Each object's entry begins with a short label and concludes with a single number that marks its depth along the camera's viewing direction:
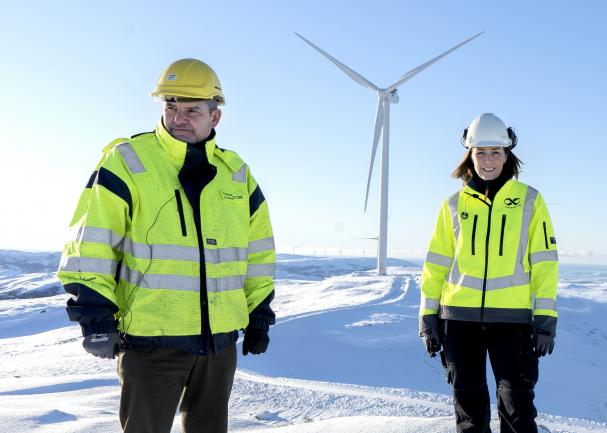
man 2.29
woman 3.21
